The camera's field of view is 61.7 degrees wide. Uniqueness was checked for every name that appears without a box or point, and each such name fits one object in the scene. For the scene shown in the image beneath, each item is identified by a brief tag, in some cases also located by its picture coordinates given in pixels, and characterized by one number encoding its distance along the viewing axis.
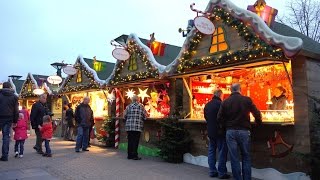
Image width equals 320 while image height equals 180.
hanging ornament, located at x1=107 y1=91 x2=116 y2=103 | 10.90
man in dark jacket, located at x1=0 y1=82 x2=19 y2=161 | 7.26
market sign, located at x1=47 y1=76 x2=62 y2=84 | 13.99
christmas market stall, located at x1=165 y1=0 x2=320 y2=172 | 5.61
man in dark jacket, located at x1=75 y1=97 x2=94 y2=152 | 9.33
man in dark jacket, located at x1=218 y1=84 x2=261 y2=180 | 5.26
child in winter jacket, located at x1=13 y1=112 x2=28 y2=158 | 7.91
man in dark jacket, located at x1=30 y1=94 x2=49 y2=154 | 8.30
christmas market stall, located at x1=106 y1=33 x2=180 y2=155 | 8.90
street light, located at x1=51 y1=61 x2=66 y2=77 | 18.87
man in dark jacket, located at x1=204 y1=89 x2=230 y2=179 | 5.98
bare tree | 20.94
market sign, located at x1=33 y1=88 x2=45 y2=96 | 15.74
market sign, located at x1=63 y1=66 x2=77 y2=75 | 13.07
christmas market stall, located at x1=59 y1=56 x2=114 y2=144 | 11.89
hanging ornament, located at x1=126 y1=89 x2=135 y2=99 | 10.13
